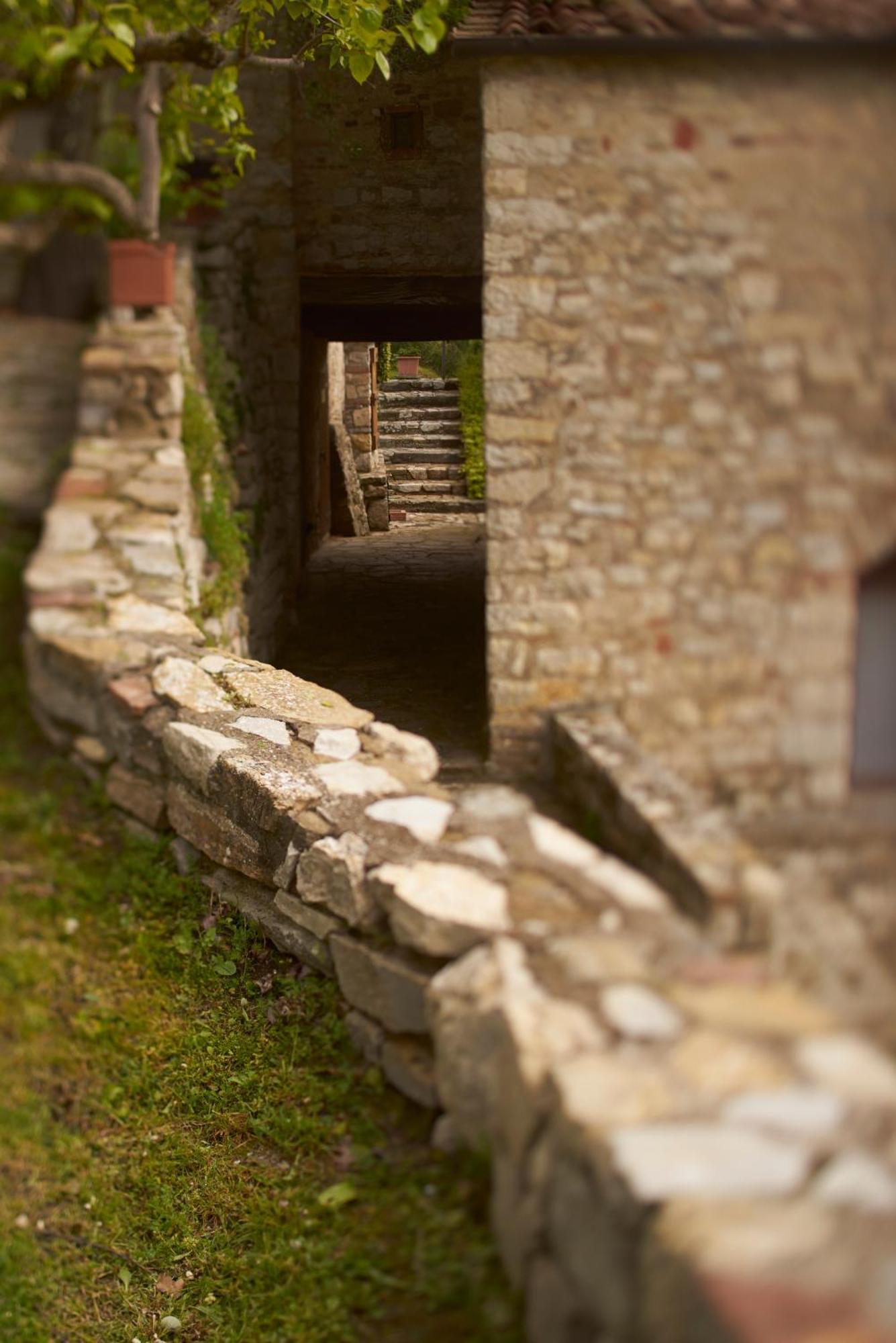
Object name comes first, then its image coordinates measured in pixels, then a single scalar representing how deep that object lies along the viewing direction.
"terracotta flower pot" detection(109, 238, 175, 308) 4.77
